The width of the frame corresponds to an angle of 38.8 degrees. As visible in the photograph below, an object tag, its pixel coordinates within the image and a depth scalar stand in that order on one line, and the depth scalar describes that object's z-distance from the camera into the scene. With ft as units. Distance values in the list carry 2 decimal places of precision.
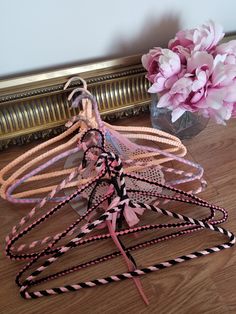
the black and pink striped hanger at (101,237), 1.35
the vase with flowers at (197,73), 1.55
